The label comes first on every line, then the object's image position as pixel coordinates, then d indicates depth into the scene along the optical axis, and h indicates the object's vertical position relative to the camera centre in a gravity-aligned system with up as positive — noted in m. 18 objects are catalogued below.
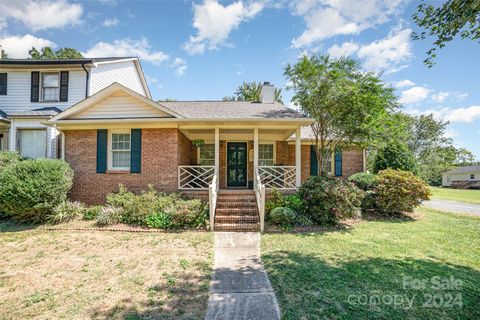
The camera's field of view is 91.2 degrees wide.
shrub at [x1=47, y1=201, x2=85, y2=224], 8.36 -1.80
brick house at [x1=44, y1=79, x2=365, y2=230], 9.75 +0.99
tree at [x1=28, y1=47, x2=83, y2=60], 27.08 +13.02
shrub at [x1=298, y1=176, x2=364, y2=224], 8.31 -1.27
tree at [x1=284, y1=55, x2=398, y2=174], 9.70 +2.97
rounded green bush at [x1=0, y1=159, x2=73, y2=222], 7.92 -0.89
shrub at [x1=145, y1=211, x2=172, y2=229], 8.03 -1.98
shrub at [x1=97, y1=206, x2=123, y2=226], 8.14 -1.85
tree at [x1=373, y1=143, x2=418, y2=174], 13.37 +0.36
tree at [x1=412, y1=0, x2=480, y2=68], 4.49 +3.04
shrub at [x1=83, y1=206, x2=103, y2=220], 8.83 -1.88
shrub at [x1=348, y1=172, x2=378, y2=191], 11.01 -0.77
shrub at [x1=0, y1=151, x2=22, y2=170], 9.81 +0.21
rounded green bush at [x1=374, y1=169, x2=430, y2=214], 10.02 -1.20
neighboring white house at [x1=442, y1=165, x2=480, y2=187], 41.67 -2.17
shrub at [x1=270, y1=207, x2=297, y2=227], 8.20 -1.84
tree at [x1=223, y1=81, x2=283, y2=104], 30.52 +9.75
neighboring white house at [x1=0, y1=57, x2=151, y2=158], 12.59 +4.31
